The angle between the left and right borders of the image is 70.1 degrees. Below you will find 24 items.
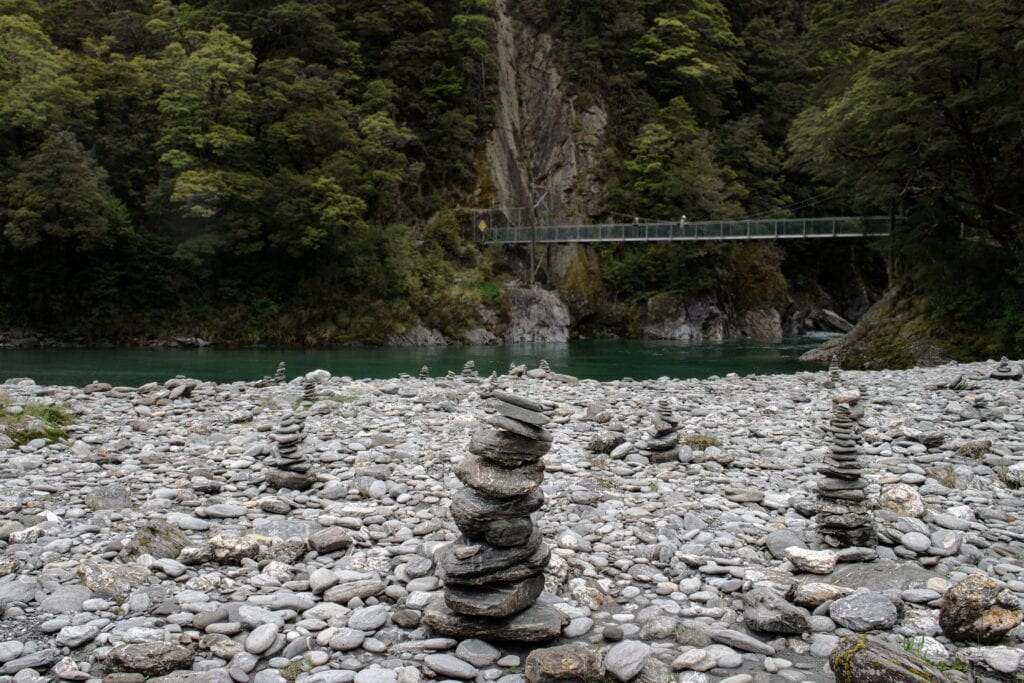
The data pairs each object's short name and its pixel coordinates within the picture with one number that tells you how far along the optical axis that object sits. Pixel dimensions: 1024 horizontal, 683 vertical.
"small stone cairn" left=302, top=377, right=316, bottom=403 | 11.12
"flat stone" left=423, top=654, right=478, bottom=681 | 3.44
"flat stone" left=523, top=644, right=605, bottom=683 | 3.32
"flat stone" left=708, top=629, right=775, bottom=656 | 3.64
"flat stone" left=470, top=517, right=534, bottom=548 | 3.99
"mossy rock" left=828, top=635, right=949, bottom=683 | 2.96
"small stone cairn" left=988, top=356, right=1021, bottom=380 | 11.73
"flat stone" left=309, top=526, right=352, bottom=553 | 4.79
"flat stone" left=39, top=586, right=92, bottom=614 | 3.89
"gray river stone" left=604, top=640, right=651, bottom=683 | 3.40
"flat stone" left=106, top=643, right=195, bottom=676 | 3.35
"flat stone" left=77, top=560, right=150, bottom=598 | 4.09
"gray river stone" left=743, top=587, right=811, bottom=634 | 3.79
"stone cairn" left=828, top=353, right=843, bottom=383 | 13.29
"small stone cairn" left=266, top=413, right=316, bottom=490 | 6.16
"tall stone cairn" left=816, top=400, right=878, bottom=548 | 4.75
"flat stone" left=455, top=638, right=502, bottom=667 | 3.58
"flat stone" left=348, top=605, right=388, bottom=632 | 3.87
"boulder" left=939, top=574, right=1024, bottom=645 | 3.54
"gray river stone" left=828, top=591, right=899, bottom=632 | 3.76
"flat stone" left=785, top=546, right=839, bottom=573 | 4.46
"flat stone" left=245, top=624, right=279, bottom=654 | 3.58
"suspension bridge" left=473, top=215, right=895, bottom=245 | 35.69
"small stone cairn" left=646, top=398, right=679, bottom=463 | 7.21
